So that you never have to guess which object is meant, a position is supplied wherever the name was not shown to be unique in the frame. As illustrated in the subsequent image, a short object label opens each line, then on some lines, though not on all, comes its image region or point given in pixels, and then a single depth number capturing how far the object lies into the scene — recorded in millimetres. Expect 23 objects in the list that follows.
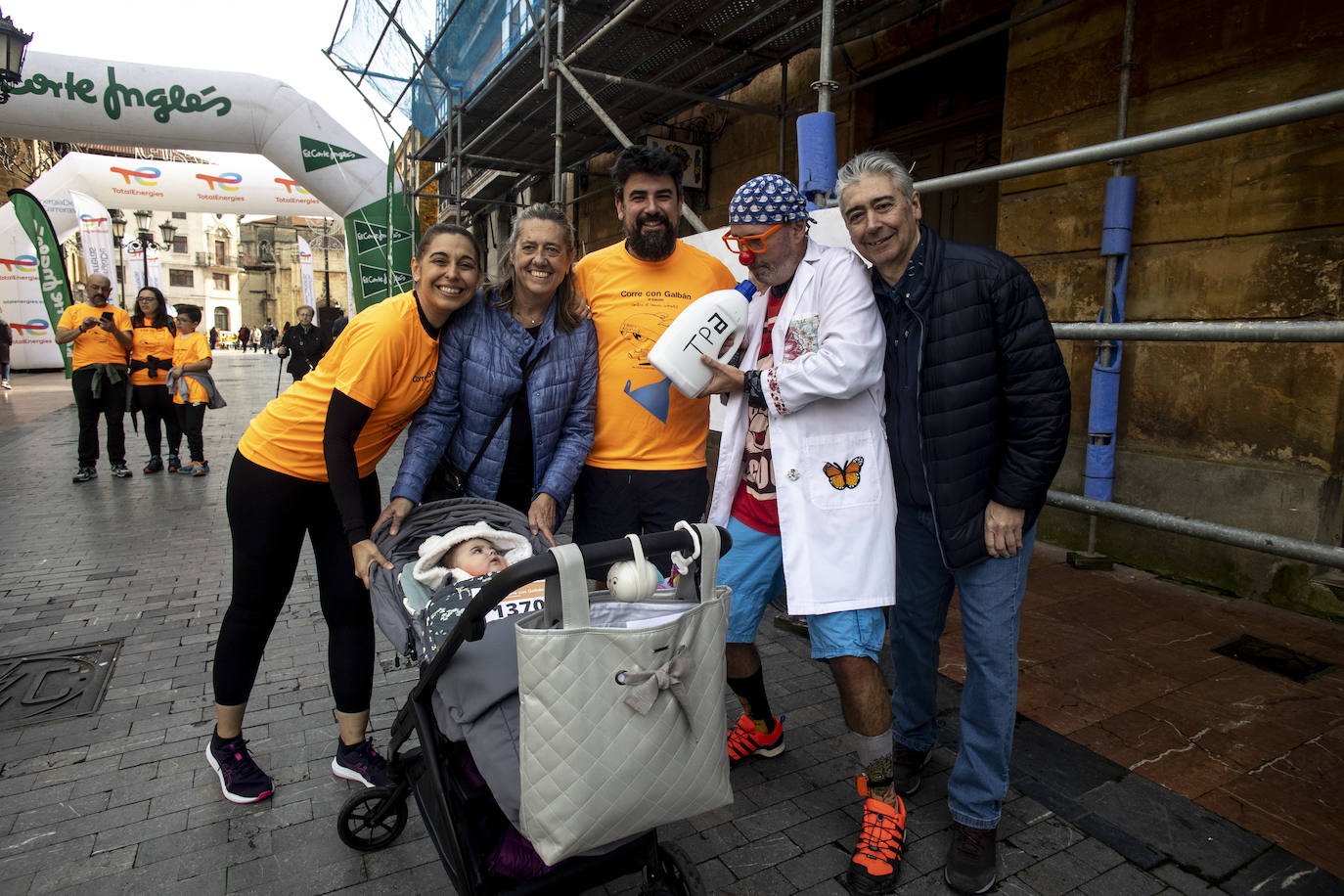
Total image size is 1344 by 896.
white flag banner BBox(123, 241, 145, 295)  26031
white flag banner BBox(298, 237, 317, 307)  27634
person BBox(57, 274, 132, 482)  7941
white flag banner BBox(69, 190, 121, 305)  18391
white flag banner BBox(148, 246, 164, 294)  27078
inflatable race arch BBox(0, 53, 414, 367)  9422
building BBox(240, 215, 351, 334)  69125
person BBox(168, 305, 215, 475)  8320
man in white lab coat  2232
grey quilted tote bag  1497
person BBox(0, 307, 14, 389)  17034
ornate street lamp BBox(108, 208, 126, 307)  22100
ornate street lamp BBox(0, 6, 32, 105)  8078
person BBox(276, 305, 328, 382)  10555
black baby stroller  1672
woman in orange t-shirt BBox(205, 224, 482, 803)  2301
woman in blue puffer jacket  2594
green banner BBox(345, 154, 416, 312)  10109
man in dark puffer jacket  2086
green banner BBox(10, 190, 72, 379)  15086
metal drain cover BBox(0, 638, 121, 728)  3293
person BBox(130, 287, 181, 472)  8328
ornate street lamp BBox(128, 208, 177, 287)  22797
